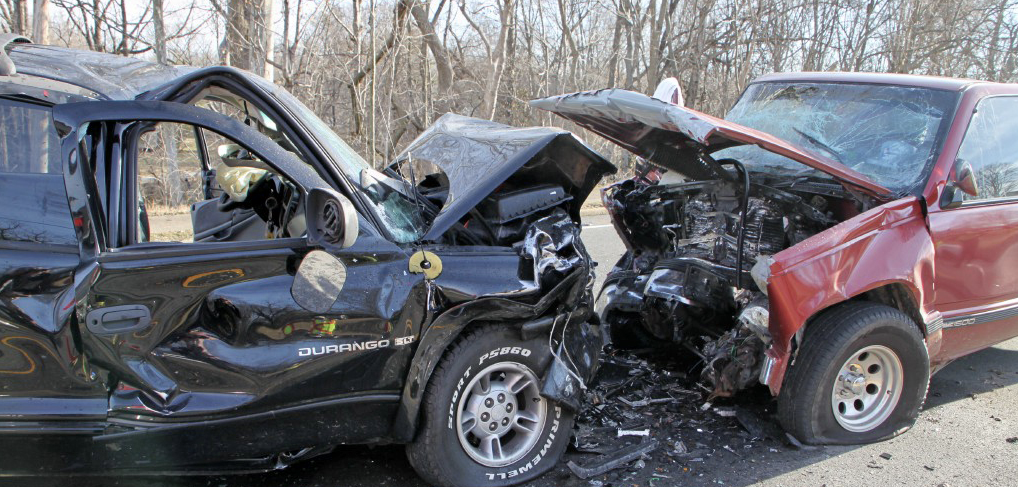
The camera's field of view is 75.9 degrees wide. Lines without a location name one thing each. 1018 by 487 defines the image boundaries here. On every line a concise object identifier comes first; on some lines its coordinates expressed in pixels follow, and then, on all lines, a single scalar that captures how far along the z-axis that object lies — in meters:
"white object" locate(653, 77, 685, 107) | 4.80
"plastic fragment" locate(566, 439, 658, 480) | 3.18
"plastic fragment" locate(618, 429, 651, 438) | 3.60
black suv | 2.38
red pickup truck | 3.35
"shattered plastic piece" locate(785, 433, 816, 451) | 3.51
